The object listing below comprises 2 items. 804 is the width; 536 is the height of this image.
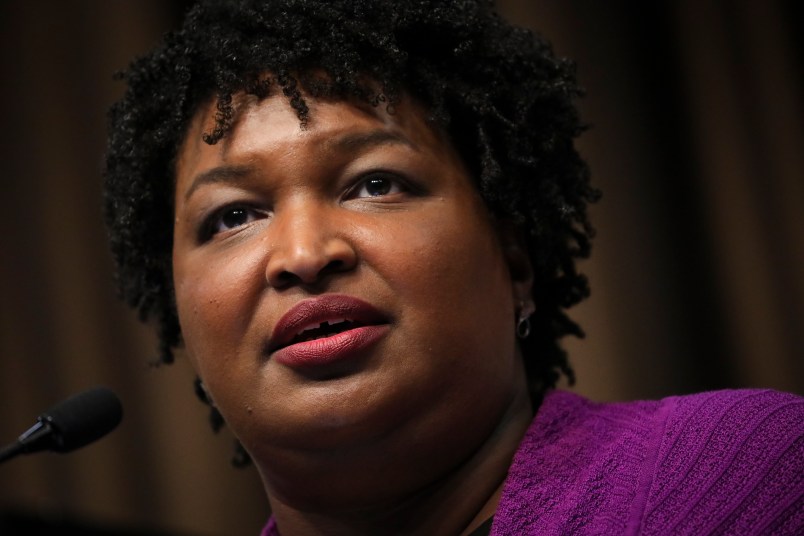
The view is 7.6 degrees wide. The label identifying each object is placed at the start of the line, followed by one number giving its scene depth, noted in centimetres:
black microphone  249
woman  250
